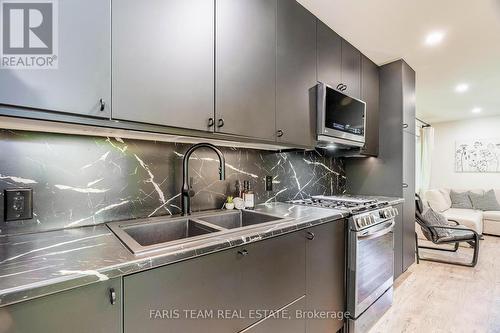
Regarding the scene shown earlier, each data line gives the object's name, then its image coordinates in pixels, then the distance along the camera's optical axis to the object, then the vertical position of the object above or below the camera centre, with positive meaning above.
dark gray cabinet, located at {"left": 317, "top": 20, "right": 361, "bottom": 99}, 2.02 +0.93
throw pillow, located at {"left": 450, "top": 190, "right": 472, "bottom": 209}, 4.92 -0.67
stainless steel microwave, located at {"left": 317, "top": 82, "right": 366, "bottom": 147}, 1.92 +0.41
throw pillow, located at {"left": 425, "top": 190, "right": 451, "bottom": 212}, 4.63 -0.64
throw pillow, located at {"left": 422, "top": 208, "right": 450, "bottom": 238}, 3.20 -0.73
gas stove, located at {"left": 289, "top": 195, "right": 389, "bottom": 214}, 1.89 -0.31
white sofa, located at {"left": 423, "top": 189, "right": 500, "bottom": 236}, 4.05 -0.84
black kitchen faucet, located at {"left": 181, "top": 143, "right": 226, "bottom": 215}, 1.50 -0.11
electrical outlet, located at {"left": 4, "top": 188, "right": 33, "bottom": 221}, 1.03 -0.17
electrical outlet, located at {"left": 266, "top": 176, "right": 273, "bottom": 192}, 2.10 -0.15
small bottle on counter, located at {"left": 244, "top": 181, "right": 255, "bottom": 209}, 1.79 -0.25
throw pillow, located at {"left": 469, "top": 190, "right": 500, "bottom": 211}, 4.67 -0.65
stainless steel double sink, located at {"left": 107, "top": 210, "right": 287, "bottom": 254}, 1.21 -0.33
